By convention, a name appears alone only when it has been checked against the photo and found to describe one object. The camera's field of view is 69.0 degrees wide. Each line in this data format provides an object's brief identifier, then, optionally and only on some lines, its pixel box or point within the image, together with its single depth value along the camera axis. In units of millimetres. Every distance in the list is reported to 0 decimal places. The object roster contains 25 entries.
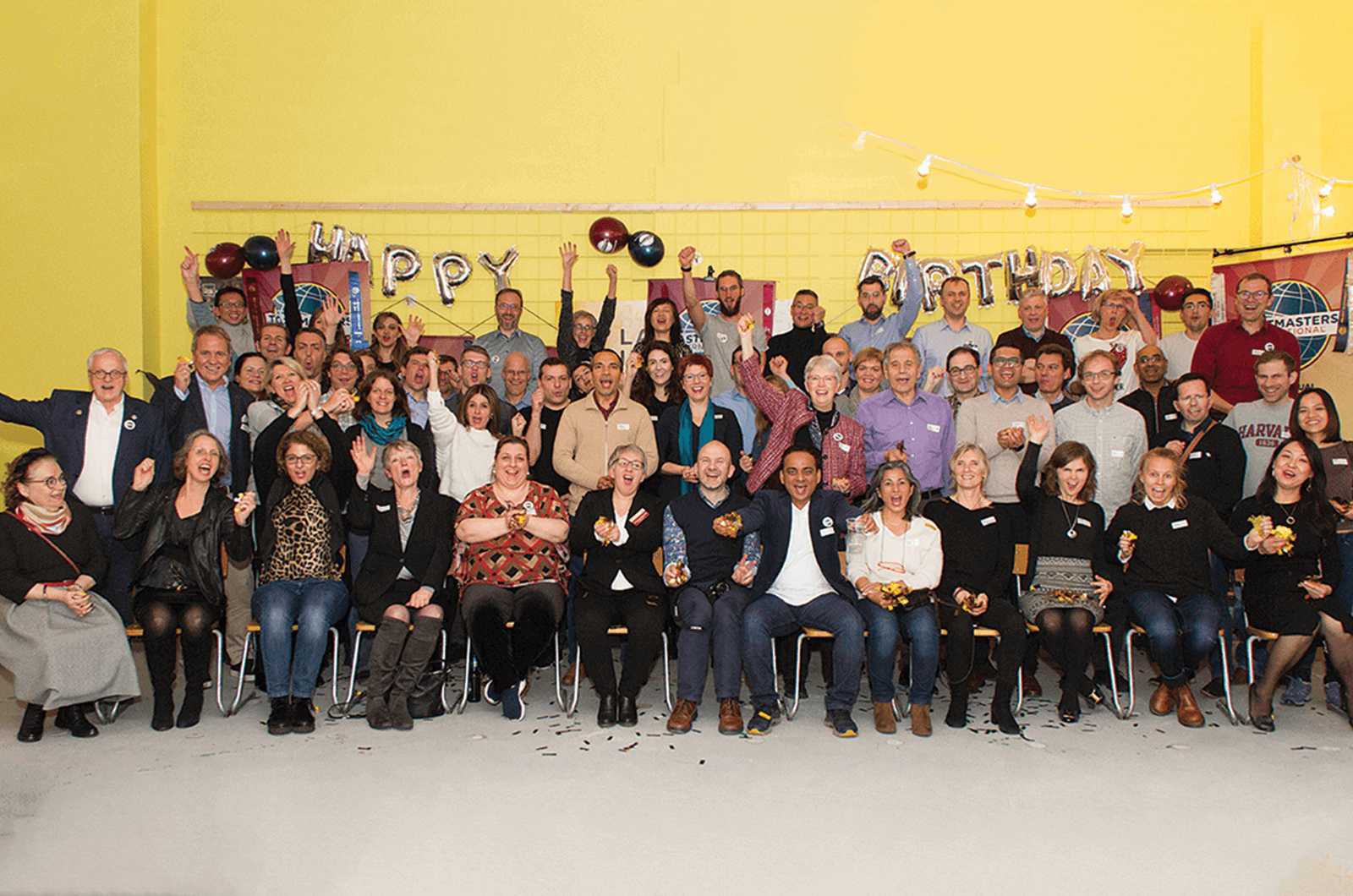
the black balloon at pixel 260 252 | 6914
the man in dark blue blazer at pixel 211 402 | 5023
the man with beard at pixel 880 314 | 6180
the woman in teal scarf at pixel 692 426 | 5070
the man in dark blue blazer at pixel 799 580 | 4277
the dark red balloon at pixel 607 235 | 7070
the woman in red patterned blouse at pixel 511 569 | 4355
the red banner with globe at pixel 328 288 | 6992
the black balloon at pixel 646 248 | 7125
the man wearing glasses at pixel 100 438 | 4656
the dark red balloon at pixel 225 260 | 6922
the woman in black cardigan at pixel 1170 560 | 4422
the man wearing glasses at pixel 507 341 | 6324
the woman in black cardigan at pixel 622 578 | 4363
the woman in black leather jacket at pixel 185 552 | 4297
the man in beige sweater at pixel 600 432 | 5059
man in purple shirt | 4961
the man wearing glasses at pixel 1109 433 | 4953
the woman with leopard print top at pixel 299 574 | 4254
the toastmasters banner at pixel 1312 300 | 6297
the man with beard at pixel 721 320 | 6160
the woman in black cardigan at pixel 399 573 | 4324
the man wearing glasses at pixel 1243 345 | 5641
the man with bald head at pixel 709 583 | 4312
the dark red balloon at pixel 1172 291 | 6973
